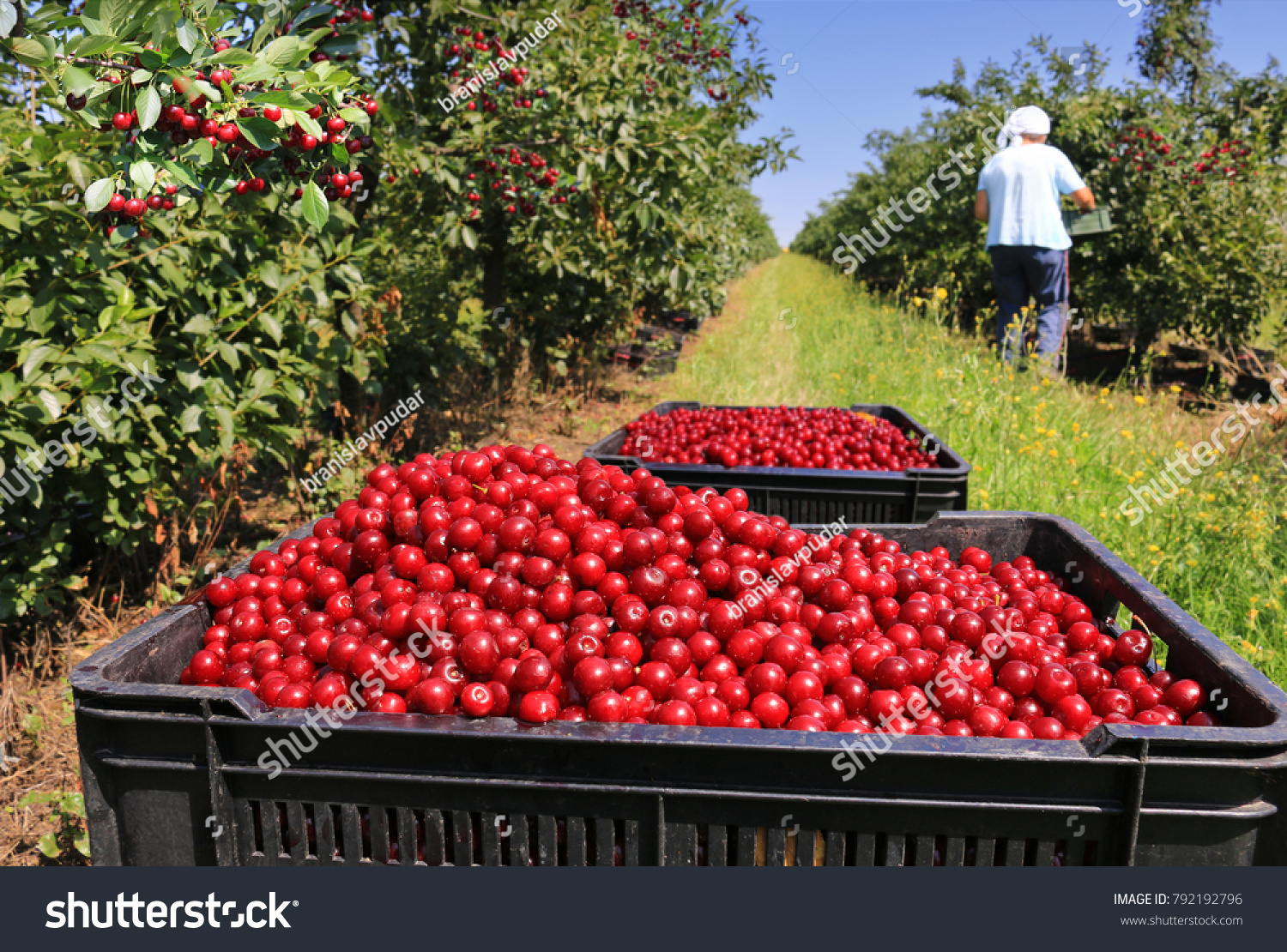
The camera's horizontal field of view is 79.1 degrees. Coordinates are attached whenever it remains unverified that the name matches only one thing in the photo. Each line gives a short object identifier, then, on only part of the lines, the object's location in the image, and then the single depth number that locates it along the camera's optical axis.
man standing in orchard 6.12
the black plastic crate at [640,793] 1.10
